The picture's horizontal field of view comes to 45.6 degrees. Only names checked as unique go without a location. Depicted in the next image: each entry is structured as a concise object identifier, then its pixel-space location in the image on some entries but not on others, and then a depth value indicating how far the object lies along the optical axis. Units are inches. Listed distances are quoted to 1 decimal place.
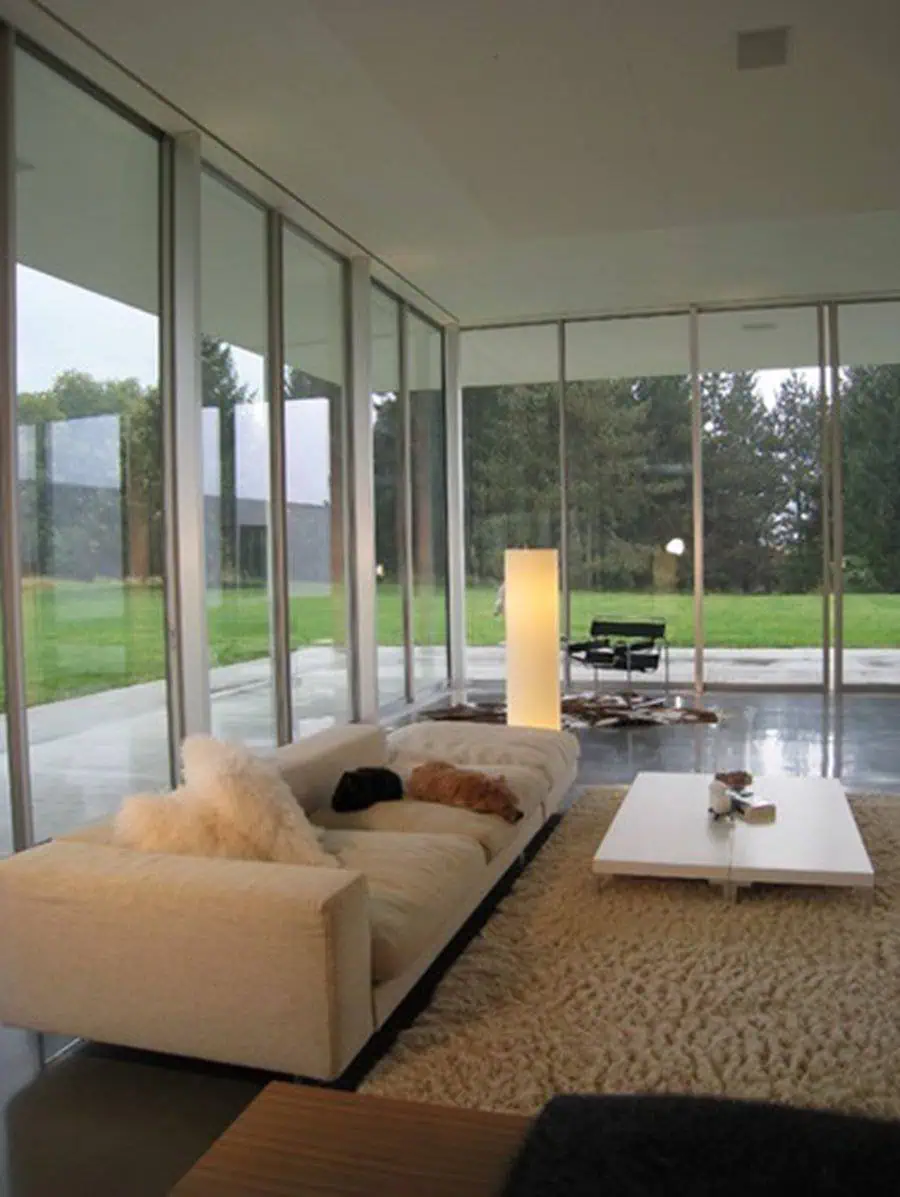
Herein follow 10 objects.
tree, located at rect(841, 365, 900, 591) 394.0
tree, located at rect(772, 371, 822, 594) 400.5
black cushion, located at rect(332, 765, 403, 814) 157.8
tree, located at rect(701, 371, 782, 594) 404.5
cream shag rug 104.5
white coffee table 148.9
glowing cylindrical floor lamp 237.1
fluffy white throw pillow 117.3
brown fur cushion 159.5
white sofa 100.1
